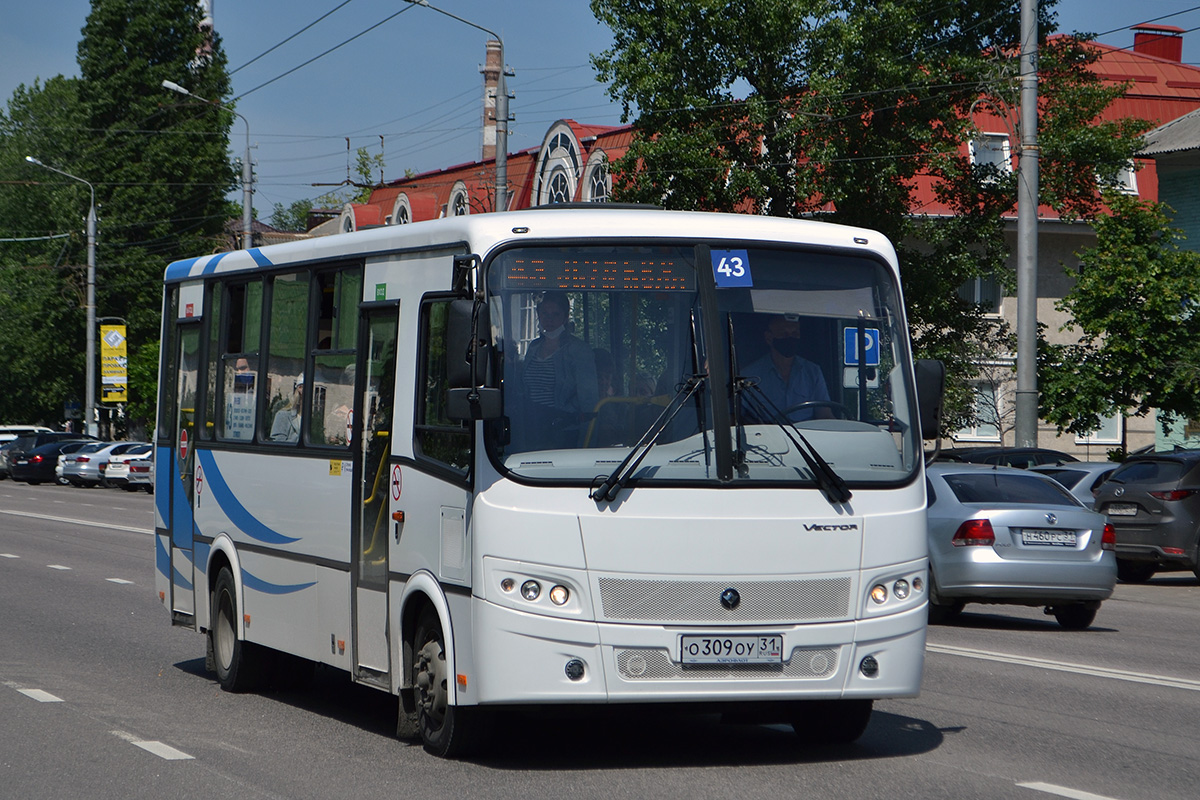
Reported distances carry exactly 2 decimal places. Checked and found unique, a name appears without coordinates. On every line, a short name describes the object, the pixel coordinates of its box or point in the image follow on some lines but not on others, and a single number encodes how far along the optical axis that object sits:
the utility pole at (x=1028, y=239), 25.52
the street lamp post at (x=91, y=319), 59.28
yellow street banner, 57.38
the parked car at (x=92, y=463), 53.69
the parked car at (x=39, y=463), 58.56
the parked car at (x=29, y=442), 59.62
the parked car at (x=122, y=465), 51.28
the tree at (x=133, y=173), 65.69
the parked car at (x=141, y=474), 50.59
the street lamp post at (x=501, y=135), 28.97
